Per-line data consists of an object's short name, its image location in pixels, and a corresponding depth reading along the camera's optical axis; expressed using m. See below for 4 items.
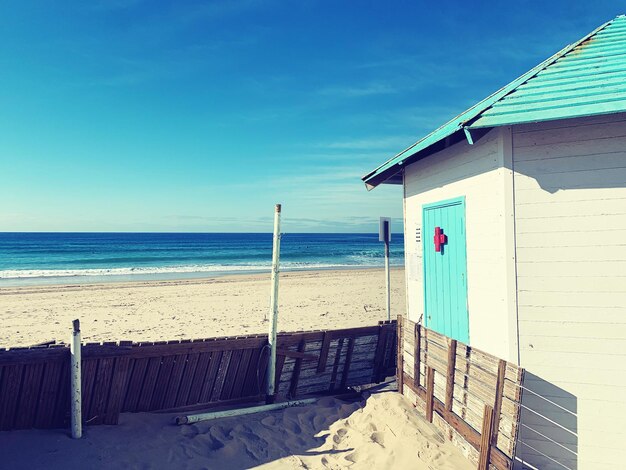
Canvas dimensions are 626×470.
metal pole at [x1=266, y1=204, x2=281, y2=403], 5.70
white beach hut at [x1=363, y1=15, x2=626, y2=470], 4.22
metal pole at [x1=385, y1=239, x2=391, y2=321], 7.91
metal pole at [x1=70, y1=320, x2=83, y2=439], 4.54
